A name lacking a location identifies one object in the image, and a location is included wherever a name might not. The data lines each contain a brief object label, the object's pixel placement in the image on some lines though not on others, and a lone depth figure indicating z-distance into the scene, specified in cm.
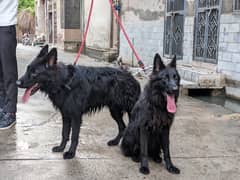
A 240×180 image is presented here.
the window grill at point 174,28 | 845
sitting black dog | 279
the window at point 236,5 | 632
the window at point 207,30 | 712
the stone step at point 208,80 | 669
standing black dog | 300
